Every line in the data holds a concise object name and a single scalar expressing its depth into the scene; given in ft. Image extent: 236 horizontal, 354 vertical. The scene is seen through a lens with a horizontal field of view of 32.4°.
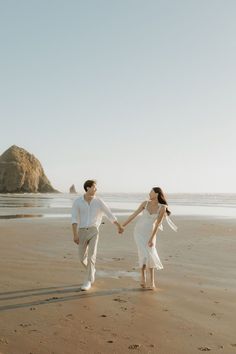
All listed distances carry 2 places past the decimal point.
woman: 27.02
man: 26.05
